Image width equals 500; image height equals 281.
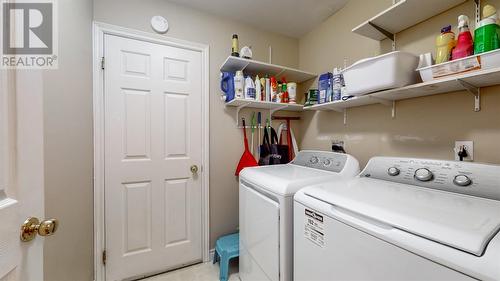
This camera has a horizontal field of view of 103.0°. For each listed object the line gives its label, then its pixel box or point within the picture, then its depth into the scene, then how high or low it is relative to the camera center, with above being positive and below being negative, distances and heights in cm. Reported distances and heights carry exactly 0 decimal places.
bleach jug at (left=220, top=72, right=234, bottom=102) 189 +52
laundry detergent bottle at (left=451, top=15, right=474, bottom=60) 96 +47
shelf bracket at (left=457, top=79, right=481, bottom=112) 105 +24
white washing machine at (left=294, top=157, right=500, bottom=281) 51 -27
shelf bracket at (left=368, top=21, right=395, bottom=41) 137 +77
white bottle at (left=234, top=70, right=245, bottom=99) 183 +51
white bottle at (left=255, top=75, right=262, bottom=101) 192 +48
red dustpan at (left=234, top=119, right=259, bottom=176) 207 -23
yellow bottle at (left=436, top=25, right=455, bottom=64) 106 +50
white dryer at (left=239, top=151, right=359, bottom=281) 108 -42
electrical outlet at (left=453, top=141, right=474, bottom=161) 110 -5
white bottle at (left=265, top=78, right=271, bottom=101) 199 +49
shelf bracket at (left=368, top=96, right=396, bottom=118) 142 +25
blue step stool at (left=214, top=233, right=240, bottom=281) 170 -98
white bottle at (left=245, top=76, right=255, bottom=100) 188 +47
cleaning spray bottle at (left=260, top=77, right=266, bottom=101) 198 +51
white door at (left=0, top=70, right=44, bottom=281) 52 -9
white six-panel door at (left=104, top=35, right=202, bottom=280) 164 -15
